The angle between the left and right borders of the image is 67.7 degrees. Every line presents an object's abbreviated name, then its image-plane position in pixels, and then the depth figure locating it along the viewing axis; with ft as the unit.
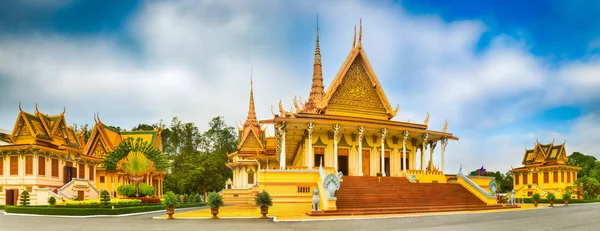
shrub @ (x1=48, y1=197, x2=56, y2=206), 74.95
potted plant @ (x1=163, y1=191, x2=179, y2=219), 53.52
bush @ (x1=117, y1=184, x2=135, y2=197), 87.92
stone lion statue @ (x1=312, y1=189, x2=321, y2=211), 54.80
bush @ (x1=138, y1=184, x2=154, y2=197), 92.17
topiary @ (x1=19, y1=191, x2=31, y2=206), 73.10
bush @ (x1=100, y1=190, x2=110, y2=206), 65.31
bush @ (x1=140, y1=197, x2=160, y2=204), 83.85
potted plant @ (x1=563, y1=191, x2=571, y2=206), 95.97
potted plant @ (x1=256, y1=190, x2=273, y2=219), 52.54
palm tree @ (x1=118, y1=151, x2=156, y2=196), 96.32
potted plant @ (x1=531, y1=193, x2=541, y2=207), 84.28
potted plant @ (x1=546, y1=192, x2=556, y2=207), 84.91
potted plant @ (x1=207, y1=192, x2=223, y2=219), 52.18
